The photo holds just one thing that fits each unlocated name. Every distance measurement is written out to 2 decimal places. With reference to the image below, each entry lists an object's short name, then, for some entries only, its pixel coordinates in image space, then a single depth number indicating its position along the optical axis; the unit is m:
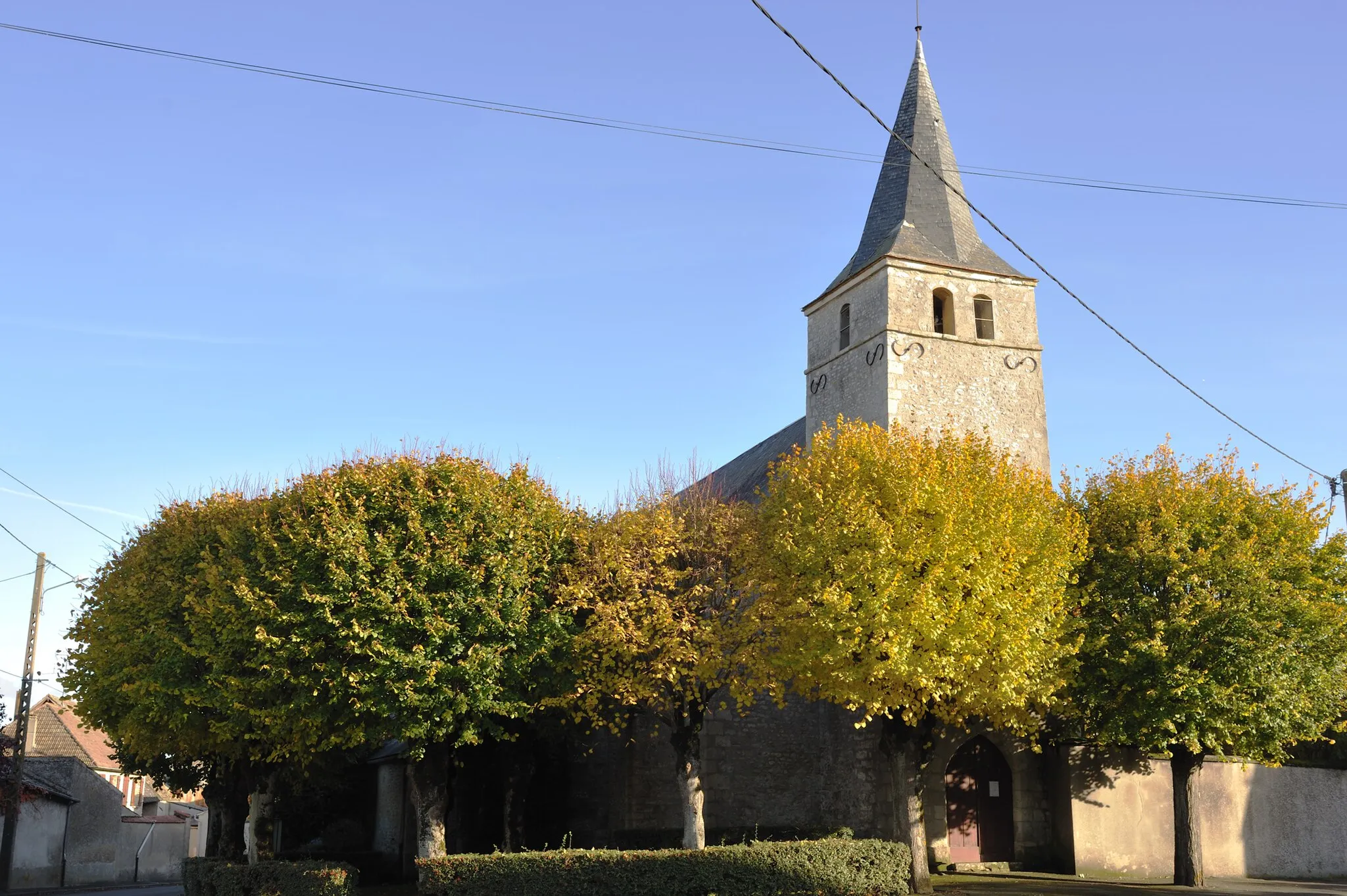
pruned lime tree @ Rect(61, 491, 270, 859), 23.56
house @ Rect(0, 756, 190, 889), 37.62
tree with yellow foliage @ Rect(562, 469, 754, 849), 22.02
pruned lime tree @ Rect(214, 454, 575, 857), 21.66
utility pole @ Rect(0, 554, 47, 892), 29.31
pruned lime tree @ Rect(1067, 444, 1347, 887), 22.34
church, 25.59
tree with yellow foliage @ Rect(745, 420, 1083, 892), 20.33
